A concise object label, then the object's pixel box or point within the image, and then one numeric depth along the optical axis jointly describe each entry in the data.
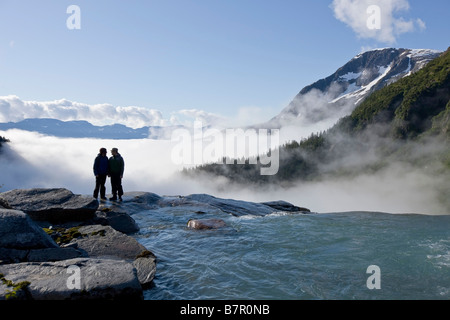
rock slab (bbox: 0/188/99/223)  17.95
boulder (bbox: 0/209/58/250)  11.56
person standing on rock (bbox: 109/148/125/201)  24.19
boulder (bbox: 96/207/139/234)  19.30
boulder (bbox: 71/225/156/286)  12.52
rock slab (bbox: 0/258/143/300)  8.76
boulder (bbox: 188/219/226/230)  20.95
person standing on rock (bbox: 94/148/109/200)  23.59
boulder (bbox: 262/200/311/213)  37.91
